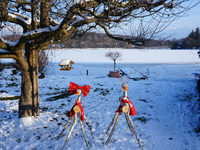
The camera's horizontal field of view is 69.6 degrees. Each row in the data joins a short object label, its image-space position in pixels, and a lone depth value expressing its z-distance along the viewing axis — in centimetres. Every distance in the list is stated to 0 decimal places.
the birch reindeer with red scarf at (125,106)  332
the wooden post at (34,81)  457
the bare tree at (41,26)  365
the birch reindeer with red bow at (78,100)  330
